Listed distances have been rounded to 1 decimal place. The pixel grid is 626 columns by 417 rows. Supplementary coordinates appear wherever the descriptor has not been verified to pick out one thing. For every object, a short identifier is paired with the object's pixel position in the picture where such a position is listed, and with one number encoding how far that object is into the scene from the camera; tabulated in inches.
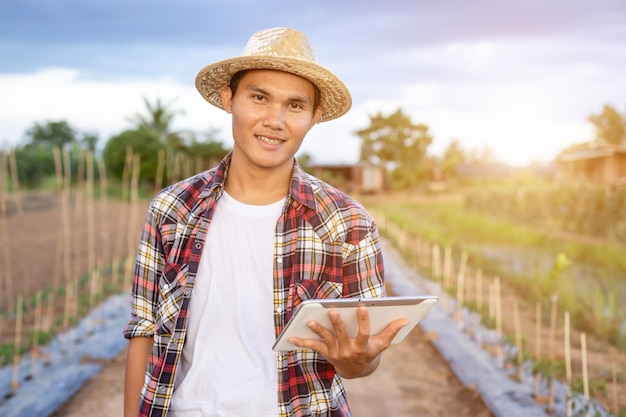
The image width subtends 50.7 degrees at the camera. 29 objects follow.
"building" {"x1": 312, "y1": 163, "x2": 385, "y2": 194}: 1124.1
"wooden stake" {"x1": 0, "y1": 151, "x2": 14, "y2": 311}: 195.7
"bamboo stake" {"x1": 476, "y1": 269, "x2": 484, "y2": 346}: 191.5
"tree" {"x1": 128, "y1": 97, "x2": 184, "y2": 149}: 1016.9
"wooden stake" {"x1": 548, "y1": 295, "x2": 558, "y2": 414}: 133.3
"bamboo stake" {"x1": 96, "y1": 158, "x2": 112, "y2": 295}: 278.1
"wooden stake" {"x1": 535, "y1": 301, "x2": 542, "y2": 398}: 142.7
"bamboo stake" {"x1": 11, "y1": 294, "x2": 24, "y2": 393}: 149.6
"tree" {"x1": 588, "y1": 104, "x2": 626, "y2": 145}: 1139.9
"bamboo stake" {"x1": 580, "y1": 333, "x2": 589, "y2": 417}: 122.7
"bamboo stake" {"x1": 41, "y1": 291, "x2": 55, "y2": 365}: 170.1
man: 52.9
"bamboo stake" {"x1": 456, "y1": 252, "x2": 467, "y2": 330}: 210.6
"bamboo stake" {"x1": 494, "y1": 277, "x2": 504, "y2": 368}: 167.0
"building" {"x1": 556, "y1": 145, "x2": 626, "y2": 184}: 670.6
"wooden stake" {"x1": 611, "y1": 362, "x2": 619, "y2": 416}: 125.3
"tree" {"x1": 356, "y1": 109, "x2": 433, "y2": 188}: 1286.9
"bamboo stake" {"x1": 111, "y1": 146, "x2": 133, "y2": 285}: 286.7
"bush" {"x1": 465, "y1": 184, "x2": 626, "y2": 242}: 437.1
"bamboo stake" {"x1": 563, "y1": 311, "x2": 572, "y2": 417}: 124.3
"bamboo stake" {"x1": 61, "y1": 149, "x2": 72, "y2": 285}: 219.6
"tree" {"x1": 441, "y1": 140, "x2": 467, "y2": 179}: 1354.6
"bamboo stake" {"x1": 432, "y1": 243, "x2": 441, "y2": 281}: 279.1
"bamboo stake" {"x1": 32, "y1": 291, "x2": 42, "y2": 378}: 160.1
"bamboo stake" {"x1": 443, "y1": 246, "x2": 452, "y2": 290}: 263.0
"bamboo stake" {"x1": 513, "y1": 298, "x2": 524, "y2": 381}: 156.0
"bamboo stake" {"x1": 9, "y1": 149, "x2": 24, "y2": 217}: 186.7
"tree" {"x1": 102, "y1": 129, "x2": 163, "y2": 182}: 862.5
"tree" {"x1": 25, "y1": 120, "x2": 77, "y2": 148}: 1504.3
